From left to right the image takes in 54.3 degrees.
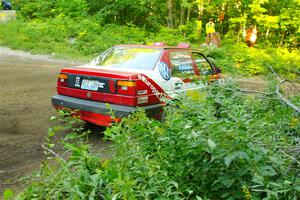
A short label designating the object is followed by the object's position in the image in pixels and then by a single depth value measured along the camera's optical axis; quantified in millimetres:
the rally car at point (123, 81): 4443
